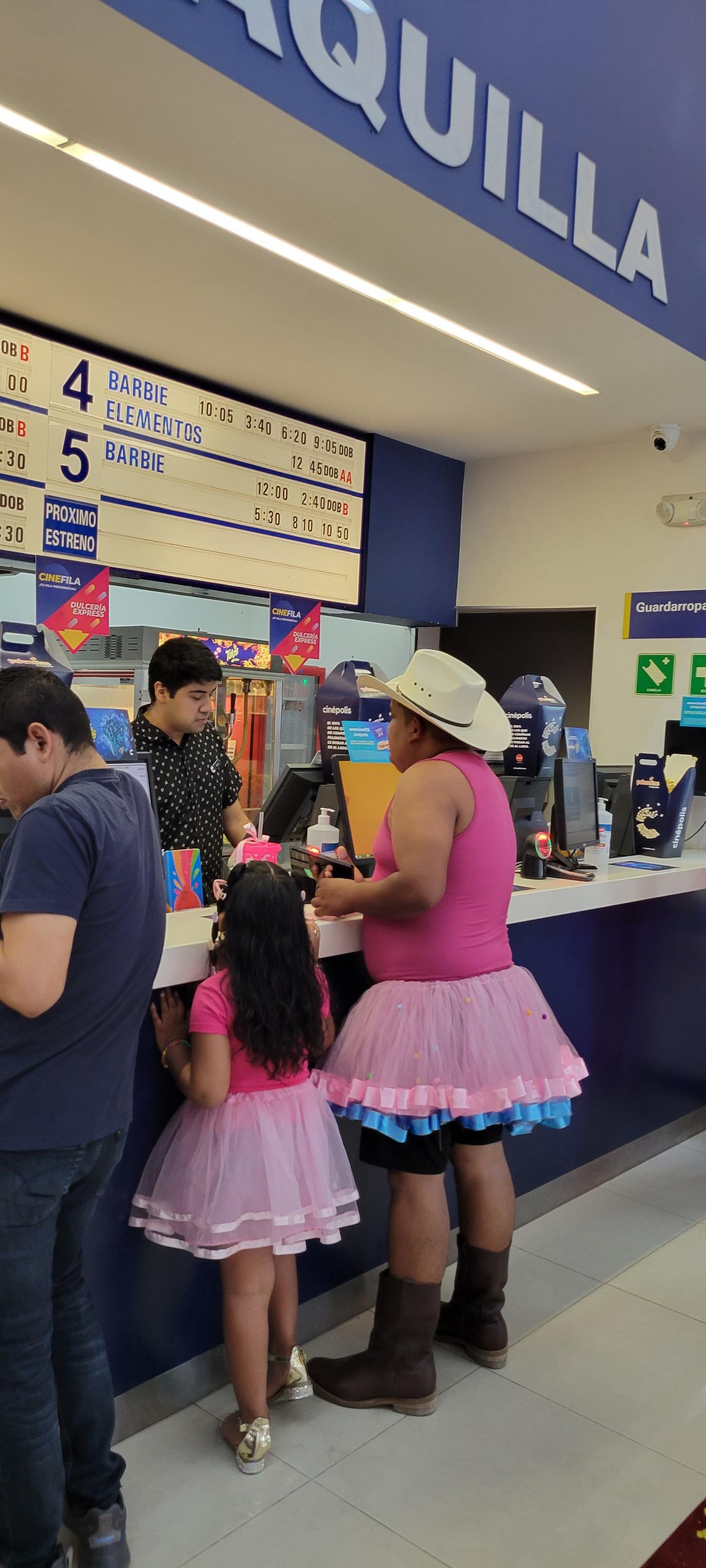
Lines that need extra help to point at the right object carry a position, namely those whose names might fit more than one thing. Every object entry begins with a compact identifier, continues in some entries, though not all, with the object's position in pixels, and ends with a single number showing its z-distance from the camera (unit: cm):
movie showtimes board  446
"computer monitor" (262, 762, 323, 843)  319
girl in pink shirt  216
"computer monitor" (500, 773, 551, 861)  371
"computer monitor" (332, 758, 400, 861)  301
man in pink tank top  245
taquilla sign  275
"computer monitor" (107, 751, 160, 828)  241
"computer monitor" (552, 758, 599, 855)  371
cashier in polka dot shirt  338
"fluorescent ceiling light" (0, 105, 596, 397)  298
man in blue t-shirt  160
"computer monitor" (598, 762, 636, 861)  441
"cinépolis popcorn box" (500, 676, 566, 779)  384
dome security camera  533
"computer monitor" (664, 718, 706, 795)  491
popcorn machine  520
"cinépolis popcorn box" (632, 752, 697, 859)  427
